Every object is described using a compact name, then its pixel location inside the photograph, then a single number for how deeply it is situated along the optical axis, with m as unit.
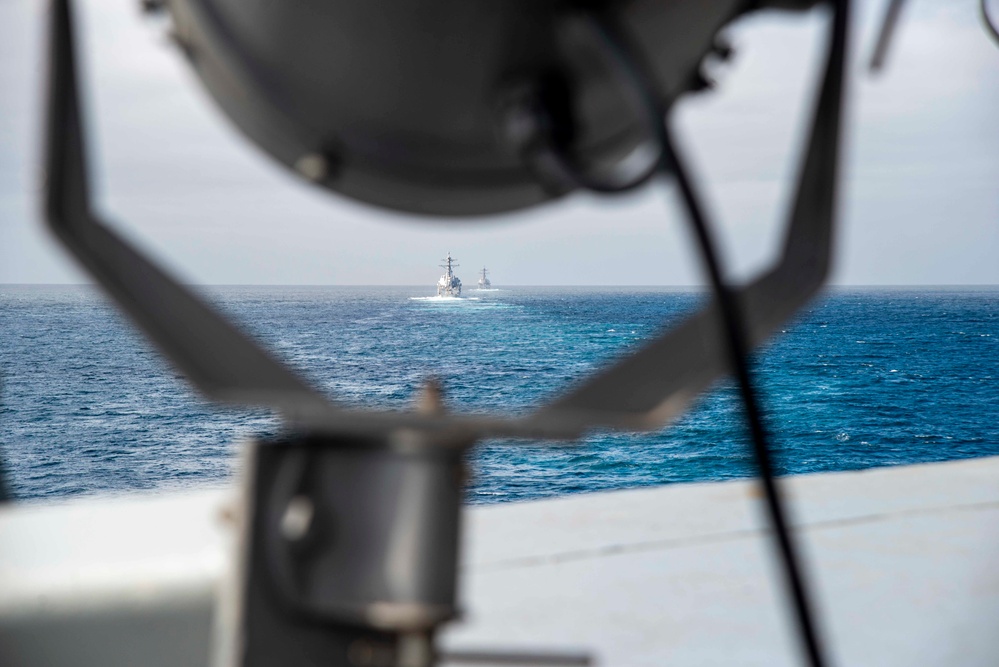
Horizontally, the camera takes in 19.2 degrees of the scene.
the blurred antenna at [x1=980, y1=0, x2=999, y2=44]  2.13
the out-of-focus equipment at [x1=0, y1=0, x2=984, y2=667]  1.64
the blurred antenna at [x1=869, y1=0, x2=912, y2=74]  1.82
